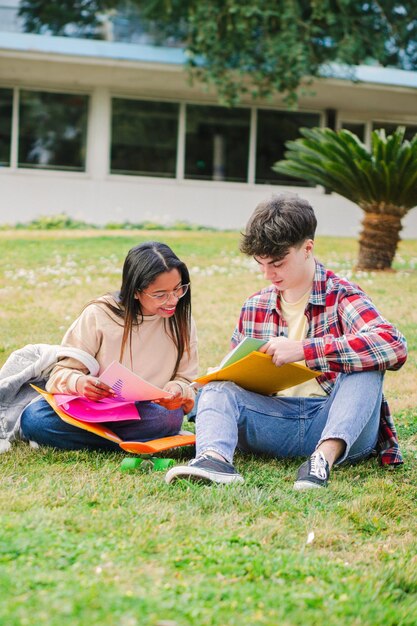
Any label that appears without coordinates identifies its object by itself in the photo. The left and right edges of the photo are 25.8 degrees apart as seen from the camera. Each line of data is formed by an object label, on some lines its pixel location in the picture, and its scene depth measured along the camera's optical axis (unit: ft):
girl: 13.39
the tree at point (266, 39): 50.80
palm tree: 34.04
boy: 12.40
